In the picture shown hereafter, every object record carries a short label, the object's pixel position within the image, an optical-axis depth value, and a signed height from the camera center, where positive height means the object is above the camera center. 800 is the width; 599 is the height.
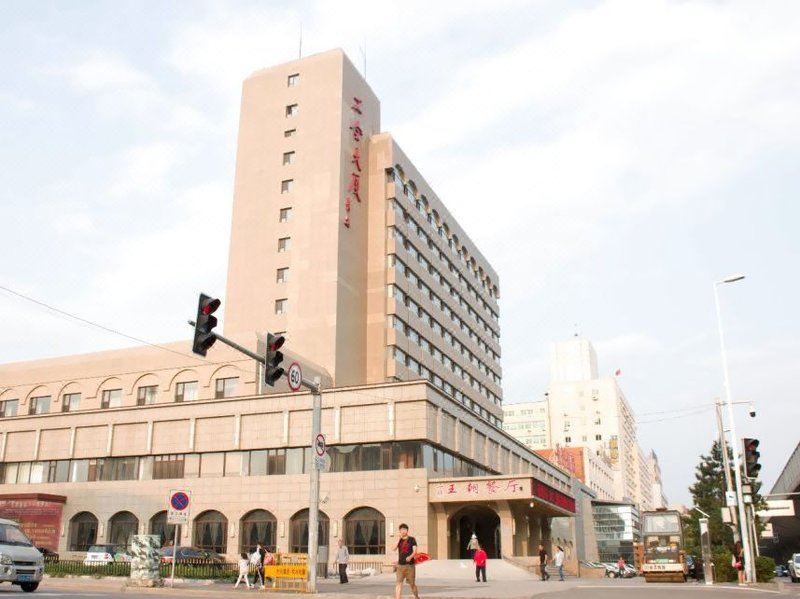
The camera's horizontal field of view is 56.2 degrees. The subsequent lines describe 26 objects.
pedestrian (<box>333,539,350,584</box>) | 31.12 -1.64
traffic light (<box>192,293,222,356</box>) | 15.26 +3.85
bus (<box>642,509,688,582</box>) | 37.28 -1.37
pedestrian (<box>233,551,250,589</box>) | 28.21 -1.68
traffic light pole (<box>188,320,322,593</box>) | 22.55 +0.61
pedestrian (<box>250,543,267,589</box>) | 28.68 -1.65
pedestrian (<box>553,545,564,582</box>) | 39.95 -2.23
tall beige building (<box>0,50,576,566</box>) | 46.00 +7.94
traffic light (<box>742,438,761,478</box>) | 25.18 +2.00
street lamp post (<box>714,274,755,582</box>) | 29.78 -0.63
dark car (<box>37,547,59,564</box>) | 37.83 -1.81
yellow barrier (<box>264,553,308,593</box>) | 24.95 -1.78
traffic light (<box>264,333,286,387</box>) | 18.19 +3.76
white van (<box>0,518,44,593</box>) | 17.52 -0.90
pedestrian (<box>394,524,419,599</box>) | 17.95 -0.87
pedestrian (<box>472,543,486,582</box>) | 32.69 -1.77
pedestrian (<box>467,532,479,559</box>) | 36.06 -1.13
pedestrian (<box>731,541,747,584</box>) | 30.41 -1.67
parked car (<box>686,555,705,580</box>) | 39.81 -2.61
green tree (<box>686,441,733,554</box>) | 69.94 +2.22
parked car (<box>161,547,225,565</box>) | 34.66 -1.68
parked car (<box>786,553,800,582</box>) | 46.14 -2.98
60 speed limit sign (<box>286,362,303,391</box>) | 20.69 +3.87
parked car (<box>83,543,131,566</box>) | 39.34 -1.73
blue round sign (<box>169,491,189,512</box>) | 25.23 +0.65
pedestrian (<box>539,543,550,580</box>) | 38.89 -2.18
